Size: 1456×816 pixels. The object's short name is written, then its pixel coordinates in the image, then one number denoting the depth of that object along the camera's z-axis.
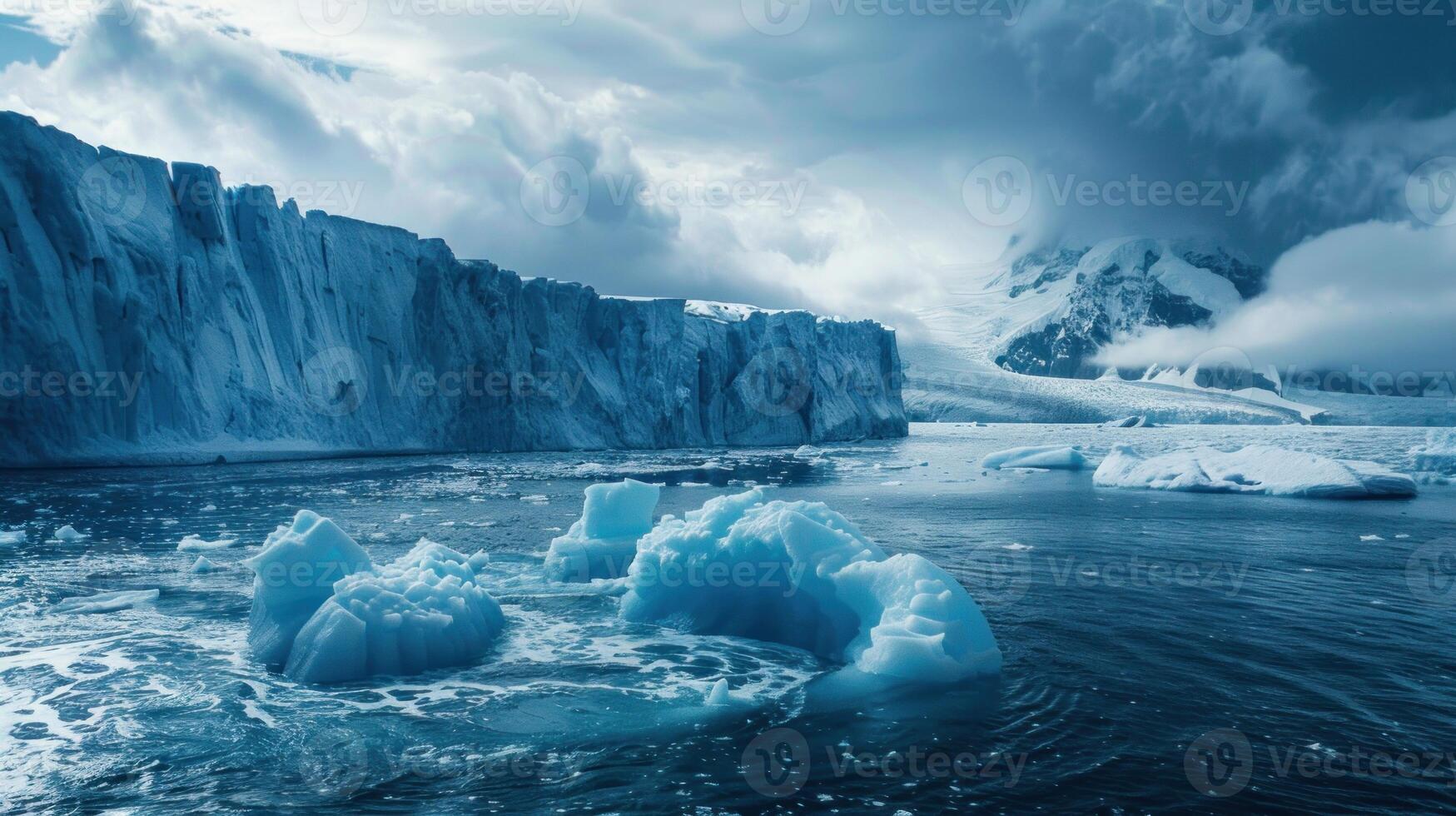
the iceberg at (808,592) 6.61
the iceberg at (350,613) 6.60
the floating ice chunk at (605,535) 10.82
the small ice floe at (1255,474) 20.55
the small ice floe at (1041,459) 31.30
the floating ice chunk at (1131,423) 77.49
